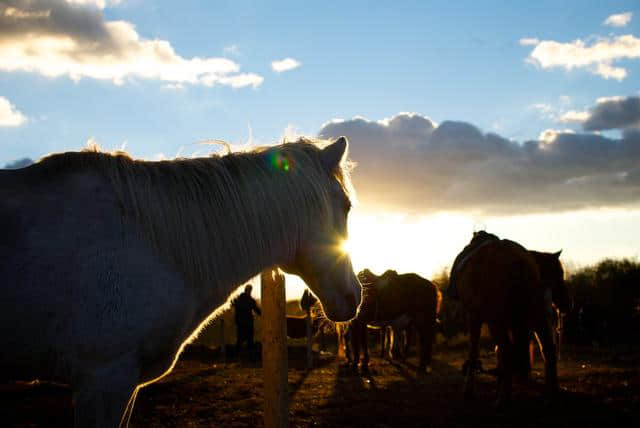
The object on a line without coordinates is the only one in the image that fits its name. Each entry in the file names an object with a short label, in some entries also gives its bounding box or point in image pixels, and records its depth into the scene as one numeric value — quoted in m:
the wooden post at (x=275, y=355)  4.09
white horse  2.03
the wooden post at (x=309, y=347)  12.81
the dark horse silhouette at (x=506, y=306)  6.84
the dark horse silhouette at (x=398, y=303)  12.30
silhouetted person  15.80
